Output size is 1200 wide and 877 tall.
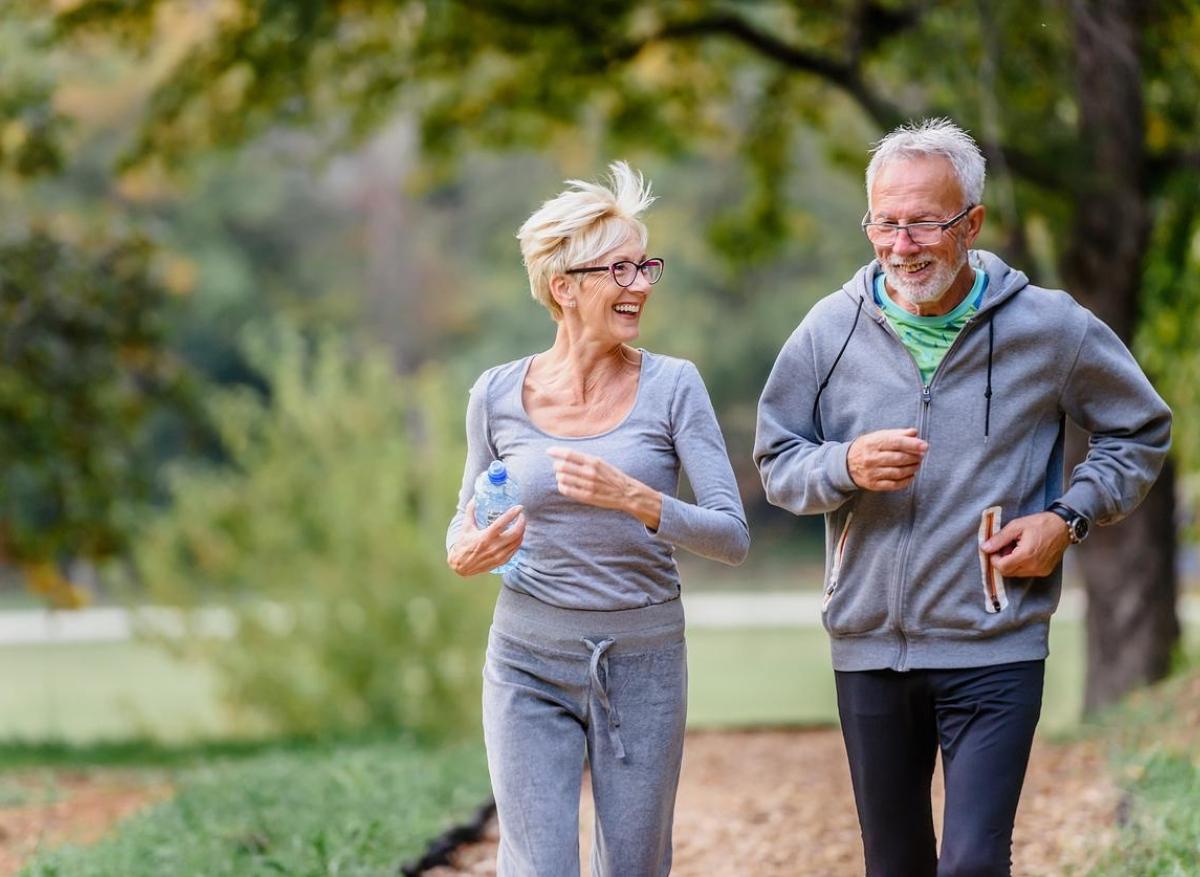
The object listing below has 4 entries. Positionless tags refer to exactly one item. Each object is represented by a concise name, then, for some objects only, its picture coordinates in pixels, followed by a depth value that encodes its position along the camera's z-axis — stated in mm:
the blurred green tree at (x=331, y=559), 26391
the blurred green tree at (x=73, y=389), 22187
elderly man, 7531
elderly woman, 7746
